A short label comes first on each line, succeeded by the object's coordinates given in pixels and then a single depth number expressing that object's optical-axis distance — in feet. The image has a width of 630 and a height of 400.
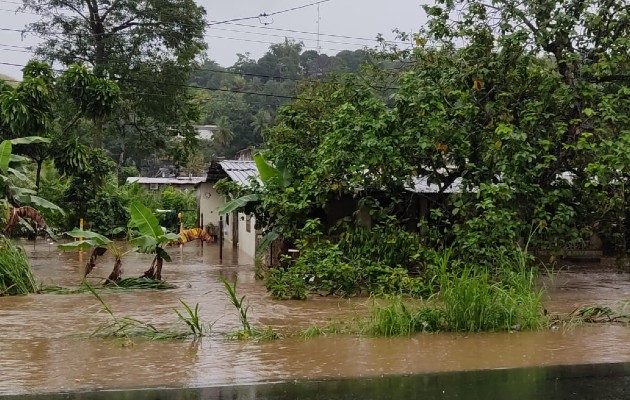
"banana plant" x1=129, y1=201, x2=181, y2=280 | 51.52
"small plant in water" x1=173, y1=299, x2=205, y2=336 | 35.01
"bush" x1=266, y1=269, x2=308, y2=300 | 47.91
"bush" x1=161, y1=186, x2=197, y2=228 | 120.48
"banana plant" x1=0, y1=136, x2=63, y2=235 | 52.03
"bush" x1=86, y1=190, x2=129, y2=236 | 96.89
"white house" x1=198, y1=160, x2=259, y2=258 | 77.30
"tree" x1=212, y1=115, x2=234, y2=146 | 201.57
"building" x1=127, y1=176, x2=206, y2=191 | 143.64
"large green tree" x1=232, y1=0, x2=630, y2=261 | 48.39
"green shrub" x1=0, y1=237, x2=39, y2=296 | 48.19
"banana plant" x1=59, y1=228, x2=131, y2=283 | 49.88
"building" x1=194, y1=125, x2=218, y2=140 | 216.62
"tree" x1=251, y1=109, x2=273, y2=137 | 197.26
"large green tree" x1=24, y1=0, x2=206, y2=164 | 112.68
